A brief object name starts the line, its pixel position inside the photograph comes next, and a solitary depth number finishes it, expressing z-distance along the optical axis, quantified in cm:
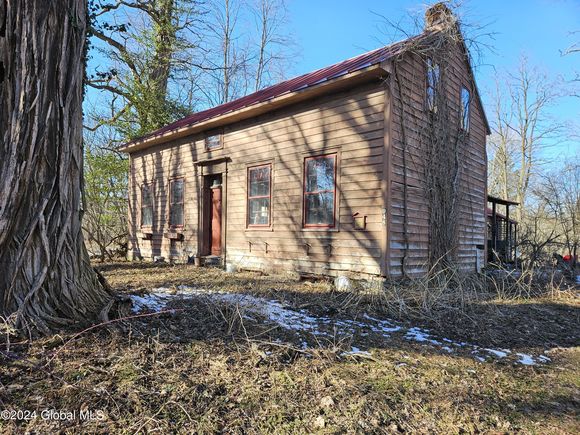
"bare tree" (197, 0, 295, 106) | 2439
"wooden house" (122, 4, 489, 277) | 746
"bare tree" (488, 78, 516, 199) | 2922
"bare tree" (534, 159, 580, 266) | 1681
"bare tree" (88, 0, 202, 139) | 1642
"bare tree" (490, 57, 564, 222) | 2769
